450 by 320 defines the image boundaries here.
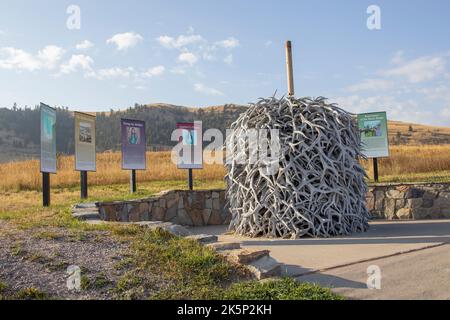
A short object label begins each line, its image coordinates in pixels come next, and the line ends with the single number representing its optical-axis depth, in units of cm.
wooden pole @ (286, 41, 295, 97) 1083
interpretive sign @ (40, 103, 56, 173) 1105
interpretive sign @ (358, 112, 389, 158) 1584
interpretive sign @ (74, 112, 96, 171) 1330
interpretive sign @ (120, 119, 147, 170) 1487
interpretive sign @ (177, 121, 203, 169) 1543
